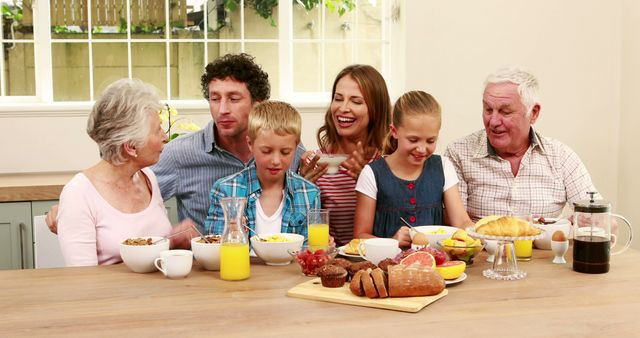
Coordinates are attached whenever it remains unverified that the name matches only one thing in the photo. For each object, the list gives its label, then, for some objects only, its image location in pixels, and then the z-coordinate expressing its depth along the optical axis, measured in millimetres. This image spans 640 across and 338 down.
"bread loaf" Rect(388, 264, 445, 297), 1839
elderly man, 2932
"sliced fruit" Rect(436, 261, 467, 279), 1979
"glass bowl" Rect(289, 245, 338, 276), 2068
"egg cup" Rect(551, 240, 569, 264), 2254
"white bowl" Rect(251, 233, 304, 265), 2184
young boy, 2421
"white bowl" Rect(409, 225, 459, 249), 2277
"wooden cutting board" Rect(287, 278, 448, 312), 1783
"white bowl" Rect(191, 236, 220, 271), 2125
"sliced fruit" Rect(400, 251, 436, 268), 1977
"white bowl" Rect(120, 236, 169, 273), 2100
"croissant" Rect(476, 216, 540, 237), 2035
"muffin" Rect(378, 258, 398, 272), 1963
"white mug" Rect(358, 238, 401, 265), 2148
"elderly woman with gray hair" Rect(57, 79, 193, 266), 2312
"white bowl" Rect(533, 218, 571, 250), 2353
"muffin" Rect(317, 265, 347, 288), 1926
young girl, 2624
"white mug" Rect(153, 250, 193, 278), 2049
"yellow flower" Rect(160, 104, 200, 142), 3644
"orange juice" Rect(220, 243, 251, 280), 2031
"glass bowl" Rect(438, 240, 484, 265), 2178
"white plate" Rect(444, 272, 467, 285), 1976
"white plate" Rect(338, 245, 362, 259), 2287
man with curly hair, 2824
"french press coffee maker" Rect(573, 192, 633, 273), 2121
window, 4566
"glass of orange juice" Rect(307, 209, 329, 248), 2217
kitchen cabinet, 3896
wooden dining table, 1642
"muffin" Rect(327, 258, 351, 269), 2018
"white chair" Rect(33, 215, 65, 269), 3375
